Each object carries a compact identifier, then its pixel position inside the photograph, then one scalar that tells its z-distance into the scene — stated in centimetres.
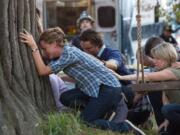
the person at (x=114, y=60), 1294
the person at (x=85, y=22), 1666
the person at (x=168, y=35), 2774
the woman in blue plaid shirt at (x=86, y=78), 1168
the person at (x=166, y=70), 1268
